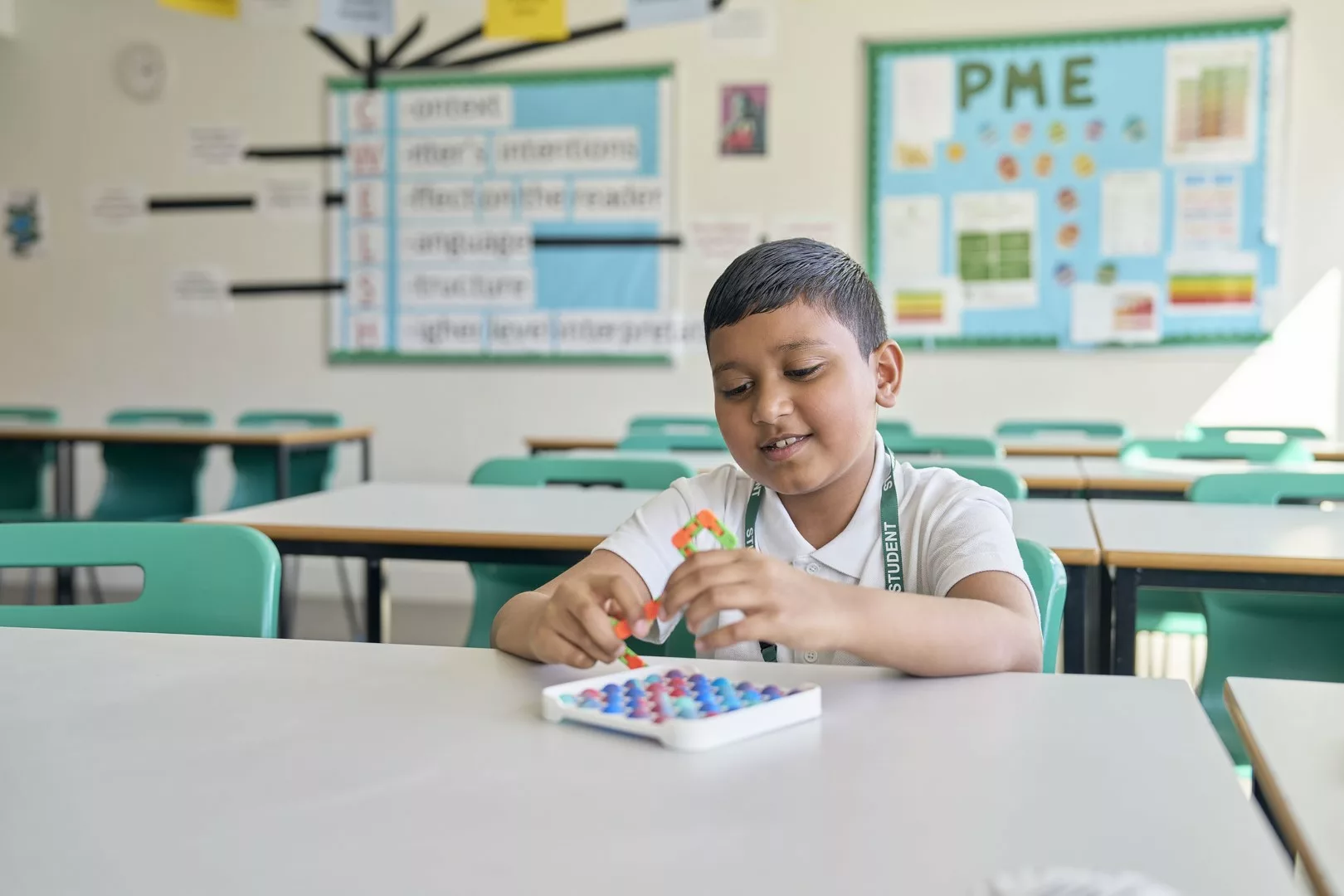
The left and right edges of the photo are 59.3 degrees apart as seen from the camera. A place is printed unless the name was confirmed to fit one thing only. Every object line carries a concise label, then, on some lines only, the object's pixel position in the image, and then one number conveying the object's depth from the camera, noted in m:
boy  0.85
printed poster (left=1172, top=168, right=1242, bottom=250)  4.09
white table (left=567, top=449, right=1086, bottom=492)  2.52
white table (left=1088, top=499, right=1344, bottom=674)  1.50
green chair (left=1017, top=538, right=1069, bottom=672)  1.13
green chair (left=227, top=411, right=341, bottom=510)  4.14
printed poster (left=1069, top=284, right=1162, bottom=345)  4.17
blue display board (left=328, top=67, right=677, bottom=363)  4.56
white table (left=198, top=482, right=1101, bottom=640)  1.71
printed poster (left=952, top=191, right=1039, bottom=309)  4.24
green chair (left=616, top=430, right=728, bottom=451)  3.19
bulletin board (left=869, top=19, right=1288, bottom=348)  4.07
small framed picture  4.45
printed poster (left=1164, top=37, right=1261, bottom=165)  4.04
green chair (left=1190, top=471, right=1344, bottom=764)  1.80
